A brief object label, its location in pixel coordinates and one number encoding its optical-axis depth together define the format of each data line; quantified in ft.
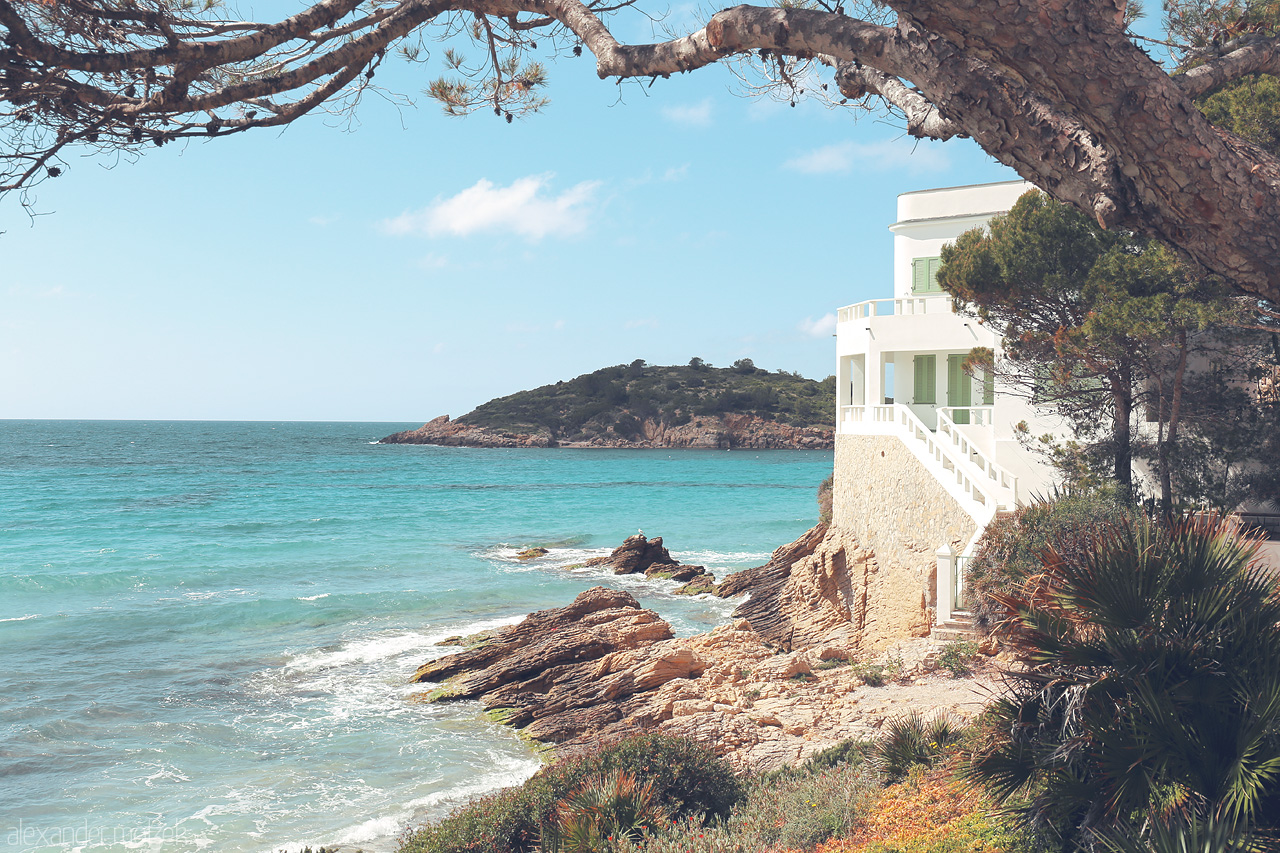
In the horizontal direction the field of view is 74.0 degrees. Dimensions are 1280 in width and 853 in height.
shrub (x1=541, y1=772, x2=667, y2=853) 23.95
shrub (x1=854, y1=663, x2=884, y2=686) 40.16
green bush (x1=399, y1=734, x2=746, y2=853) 26.17
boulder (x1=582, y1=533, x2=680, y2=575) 107.45
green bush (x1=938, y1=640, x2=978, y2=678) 39.37
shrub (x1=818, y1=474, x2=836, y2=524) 88.48
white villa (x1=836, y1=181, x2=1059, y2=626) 53.01
